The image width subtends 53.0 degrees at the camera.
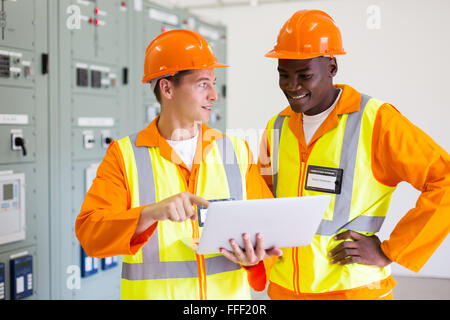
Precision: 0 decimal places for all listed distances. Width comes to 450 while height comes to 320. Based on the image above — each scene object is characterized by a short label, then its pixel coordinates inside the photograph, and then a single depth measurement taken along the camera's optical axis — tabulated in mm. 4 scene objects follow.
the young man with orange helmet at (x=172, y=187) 1348
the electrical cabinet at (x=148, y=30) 3467
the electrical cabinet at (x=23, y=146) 2510
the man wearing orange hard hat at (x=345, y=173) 1528
